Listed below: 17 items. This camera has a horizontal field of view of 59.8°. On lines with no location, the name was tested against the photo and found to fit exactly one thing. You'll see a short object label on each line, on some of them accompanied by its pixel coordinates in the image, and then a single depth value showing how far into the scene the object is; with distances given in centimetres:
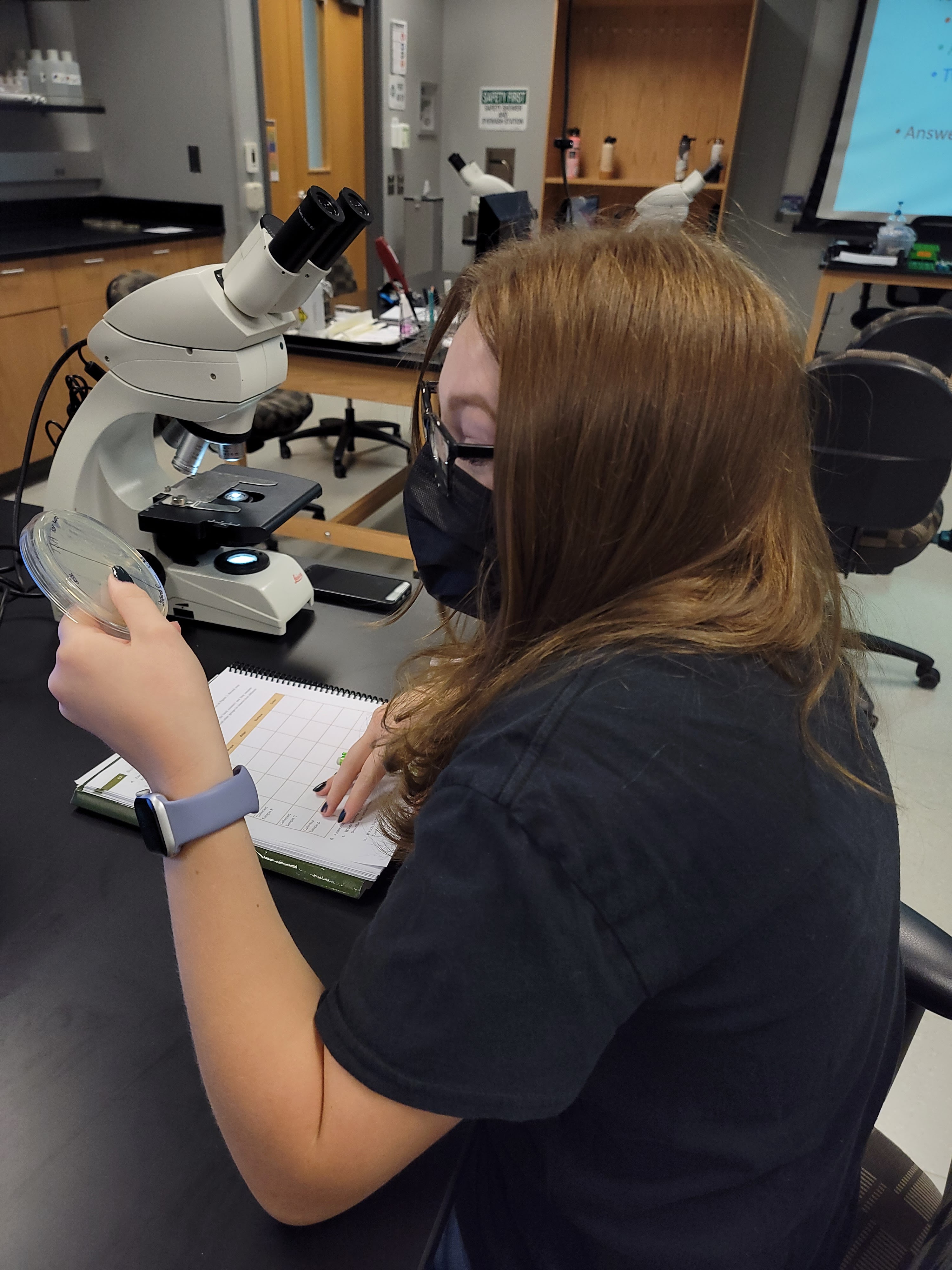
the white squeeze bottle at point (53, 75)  374
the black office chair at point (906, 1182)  72
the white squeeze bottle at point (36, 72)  373
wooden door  432
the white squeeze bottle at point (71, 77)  381
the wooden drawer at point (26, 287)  319
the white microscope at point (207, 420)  94
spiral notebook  75
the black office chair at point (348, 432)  382
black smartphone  124
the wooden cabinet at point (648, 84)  457
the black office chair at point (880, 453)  194
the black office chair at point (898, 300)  423
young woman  43
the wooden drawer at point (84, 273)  345
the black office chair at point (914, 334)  237
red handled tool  247
